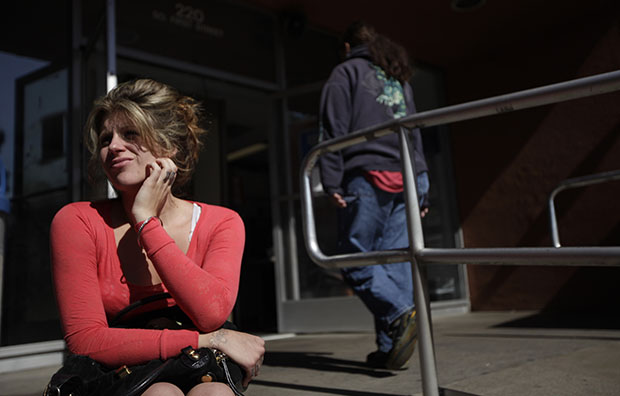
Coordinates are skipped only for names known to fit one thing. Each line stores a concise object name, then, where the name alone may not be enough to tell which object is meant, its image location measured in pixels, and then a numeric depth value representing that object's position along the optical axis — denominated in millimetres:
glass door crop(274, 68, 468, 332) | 4340
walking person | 2287
